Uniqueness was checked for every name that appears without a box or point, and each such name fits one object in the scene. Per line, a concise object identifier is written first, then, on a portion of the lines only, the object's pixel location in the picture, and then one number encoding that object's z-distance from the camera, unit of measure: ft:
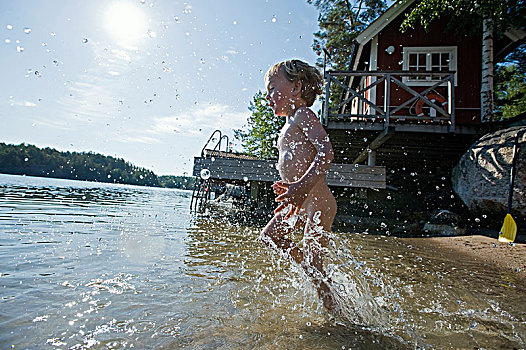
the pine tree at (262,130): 88.53
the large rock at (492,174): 18.88
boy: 6.52
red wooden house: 27.66
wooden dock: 24.04
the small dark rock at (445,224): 21.03
